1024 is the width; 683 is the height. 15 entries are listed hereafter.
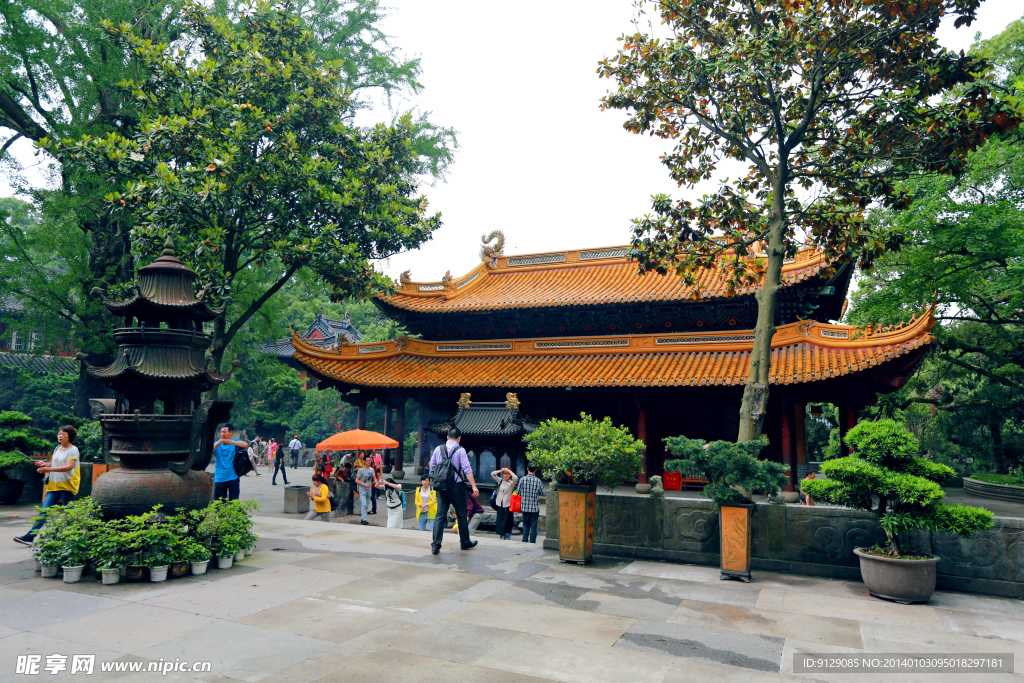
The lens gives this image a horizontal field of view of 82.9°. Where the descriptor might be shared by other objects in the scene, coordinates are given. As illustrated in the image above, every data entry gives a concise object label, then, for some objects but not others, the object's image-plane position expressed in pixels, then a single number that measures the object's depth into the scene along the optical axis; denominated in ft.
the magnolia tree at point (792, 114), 24.88
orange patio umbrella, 47.44
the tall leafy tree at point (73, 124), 48.06
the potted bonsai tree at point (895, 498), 19.42
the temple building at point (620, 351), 48.78
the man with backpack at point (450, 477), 25.25
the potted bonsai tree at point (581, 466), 24.06
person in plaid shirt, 33.55
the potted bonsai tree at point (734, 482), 22.57
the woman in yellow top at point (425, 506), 37.32
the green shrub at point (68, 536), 20.48
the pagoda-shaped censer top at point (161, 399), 22.88
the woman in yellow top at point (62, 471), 25.49
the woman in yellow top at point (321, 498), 44.19
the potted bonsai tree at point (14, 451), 41.09
